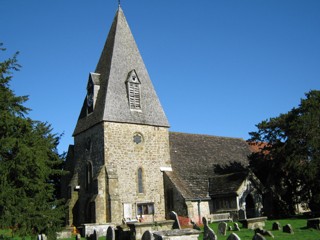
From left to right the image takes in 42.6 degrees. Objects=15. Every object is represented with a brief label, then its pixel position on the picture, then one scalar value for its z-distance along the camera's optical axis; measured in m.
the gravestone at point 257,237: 12.50
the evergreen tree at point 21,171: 15.61
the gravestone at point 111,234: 18.95
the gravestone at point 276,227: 20.63
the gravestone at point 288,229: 18.98
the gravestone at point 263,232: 17.34
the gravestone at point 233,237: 12.53
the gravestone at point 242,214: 26.38
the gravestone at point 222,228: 19.56
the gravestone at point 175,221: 20.09
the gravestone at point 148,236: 14.87
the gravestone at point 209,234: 15.25
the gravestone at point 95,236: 20.08
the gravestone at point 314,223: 19.96
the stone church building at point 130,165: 30.41
